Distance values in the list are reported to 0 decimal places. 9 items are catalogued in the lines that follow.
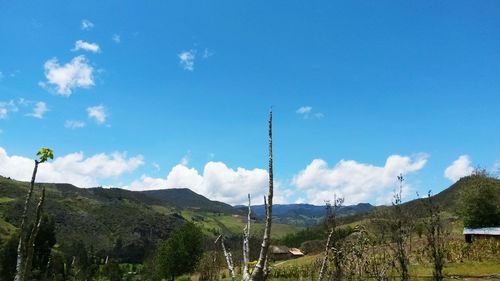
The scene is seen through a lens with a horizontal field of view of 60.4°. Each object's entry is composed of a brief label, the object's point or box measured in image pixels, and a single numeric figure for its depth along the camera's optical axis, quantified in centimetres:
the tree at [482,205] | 5372
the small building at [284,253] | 9950
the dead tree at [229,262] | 448
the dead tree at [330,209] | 904
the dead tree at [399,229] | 1147
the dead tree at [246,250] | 409
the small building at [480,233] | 4369
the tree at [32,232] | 675
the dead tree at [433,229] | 1138
